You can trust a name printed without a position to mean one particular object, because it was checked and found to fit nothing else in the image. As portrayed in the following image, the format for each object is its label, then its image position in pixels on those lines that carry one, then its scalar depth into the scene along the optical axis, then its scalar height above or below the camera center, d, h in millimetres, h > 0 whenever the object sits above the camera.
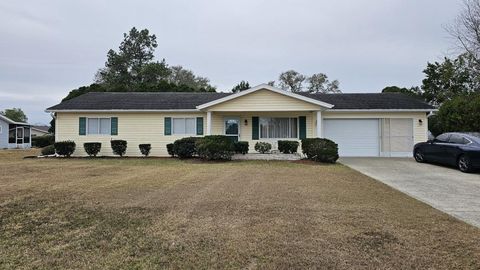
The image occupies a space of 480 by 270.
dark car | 11672 -491
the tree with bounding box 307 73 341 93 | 47688 +7992
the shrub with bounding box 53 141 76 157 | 18078 -309
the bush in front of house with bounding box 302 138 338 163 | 14469 -476
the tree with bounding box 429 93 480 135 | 17781 +1329
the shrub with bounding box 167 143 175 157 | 17500 -450
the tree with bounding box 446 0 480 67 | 19047 +6564
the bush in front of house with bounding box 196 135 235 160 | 15210 -356
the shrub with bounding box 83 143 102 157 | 18203 -371
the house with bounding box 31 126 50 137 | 57112 +1859
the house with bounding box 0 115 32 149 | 34375 +841
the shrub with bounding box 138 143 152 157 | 18250 -398
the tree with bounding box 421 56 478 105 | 28017 +5638
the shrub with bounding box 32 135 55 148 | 34972 +74
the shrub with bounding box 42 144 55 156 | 20031 -572
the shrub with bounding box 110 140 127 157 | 18109 -277
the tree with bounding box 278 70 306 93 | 47312 +8530
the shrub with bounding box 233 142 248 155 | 17161 -369
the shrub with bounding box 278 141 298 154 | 17094 -385
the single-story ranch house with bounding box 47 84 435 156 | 18266 +898
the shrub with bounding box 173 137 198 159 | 16578 -330
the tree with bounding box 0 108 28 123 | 67125 +5856
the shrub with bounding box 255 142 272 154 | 17391 -381
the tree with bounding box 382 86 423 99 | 34850 +5331
